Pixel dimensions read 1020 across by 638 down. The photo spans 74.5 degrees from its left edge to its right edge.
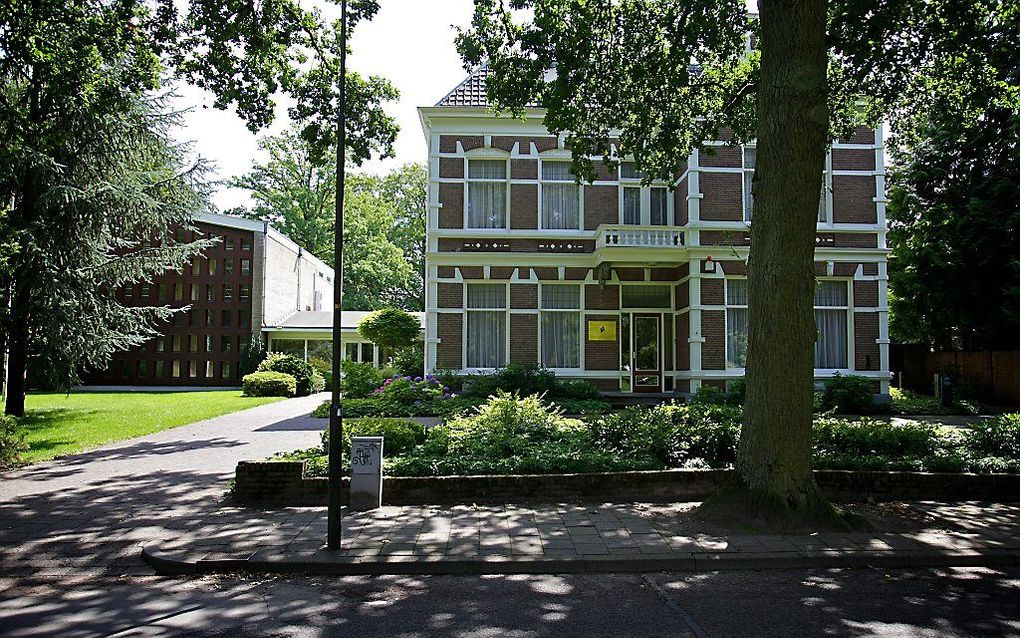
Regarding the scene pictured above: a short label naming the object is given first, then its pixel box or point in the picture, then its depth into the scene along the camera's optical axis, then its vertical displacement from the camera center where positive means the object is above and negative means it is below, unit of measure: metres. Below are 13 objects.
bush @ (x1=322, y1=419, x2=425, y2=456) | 10.33 -1.38
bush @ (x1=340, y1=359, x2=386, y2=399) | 21.45 -1.21
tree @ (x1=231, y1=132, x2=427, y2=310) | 47.88 +9.51
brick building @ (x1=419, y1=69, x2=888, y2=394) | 19.97 +2.55
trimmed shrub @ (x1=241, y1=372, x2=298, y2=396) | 28.36 -1.76
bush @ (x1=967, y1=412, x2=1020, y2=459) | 10.54 -1.50
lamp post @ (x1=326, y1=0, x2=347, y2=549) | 6.80 -0.03
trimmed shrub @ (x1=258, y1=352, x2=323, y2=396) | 30.83 -1.18
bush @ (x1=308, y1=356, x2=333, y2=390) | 33.48 -1.24
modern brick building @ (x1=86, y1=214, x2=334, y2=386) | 33.88 +1.71
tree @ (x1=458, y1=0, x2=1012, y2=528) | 7.62 +4.63
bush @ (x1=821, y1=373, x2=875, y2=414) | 18.48 -1.43
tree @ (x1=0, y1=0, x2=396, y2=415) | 10.61 +4.72
